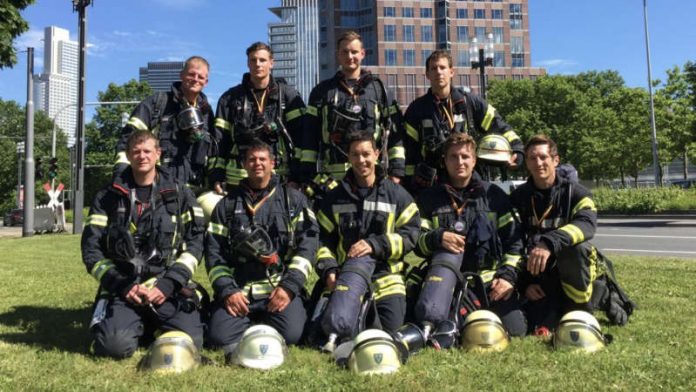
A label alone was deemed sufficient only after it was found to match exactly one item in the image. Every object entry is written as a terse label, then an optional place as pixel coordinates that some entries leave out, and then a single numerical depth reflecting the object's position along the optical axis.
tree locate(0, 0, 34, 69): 11.32
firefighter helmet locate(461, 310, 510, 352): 4.29
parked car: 42.31
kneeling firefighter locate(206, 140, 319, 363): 4.68
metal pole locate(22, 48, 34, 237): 22.44
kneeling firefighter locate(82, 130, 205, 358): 4.59
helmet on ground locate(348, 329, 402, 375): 3.74
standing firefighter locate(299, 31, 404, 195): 5.75
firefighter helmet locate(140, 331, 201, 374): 3.90
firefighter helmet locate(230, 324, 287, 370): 3.99
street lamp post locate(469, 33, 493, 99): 17.48
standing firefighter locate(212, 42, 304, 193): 5.84
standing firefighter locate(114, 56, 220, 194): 5.76
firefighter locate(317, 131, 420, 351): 4.72
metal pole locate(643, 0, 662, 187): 33.75
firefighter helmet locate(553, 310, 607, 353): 4.21
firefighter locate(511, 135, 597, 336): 4.81
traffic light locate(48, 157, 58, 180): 29.21
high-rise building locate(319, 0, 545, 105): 84.31
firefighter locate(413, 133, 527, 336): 4.80
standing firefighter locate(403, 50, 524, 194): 5.80
